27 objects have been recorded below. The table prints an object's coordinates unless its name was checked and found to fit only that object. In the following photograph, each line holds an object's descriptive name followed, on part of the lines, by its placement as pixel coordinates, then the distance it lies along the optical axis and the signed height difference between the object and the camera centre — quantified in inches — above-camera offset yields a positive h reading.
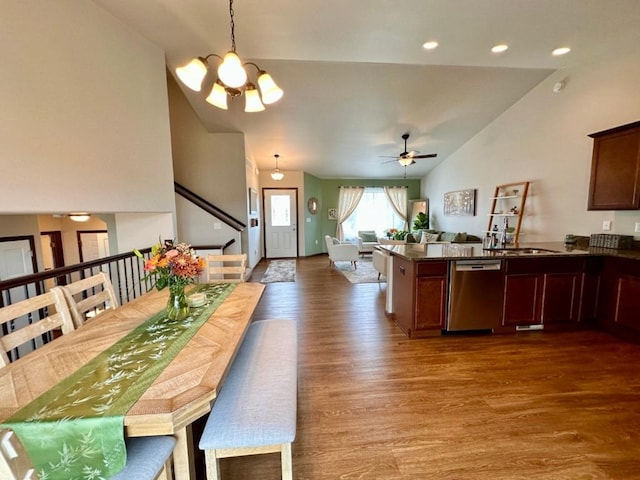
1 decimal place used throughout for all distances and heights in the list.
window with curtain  355.9 -1.6
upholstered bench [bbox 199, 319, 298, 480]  43.1 -33.6
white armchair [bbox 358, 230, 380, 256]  313.1 -30.8
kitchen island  111.6 -32.7
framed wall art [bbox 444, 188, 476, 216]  243.3 +11.6
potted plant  322.0 -8.9
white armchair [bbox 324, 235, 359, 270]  246.4 -33.7
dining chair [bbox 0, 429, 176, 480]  21.5 -34.5
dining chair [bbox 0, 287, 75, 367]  48.2 -21.2
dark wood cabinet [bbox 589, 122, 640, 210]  109.7 +18.9
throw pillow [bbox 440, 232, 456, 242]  263.0 -21.9
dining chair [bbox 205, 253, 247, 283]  100.0 -19.5
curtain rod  347.6 +37.5
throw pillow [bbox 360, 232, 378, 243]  321.4 -26.2
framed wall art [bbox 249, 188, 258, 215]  242.7 +13.5
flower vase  62.8 -20.7
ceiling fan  205.0 +43.3
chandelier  71.7 +37.6
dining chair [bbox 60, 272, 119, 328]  61.3 -20.4
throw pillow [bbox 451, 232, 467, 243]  235.6 -20.2
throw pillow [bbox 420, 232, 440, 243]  282.4 -23.8
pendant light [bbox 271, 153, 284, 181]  260.7 +39.5
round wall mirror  326.3 +12.5
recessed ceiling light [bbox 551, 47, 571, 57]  131.8 +80.4
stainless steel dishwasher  111.5 -33.6
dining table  34.8 -24.3
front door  314.0 -7.7
